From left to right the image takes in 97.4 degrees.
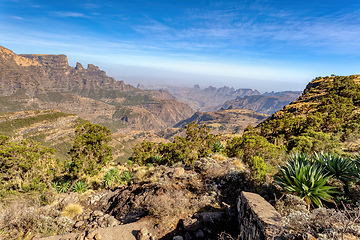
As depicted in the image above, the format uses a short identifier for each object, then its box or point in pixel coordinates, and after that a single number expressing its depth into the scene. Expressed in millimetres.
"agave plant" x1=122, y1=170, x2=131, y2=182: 14160
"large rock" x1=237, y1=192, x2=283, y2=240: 3609
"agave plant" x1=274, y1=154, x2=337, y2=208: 5086
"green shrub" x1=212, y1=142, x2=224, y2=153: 16719
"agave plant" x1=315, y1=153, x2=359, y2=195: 5562
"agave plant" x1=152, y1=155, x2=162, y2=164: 18078
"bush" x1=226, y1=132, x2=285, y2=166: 11412
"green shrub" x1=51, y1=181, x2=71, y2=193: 12188
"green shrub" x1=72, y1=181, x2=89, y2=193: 12062
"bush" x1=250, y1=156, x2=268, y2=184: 7409
